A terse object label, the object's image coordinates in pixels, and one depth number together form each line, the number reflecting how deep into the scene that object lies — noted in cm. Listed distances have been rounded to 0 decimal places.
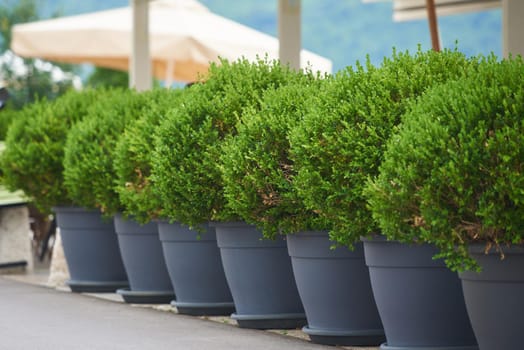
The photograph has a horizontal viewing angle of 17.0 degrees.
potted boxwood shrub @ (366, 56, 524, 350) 751
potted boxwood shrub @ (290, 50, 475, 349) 875
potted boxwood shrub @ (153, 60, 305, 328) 1097
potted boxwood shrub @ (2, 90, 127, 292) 1464
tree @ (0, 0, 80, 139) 3705
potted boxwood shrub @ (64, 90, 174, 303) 1334
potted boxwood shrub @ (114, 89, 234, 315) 1208
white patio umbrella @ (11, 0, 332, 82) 2324
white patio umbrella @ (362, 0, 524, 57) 2104
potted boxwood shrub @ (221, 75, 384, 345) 979
